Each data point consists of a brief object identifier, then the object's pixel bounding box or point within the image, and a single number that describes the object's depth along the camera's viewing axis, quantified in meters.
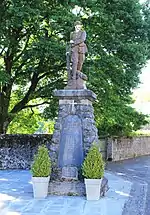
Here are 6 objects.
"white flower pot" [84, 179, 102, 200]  5.99
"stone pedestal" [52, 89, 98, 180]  6.48
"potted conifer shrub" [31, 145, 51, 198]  6.07
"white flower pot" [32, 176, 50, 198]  6.09
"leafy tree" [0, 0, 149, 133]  8.60
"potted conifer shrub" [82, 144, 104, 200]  5.98
